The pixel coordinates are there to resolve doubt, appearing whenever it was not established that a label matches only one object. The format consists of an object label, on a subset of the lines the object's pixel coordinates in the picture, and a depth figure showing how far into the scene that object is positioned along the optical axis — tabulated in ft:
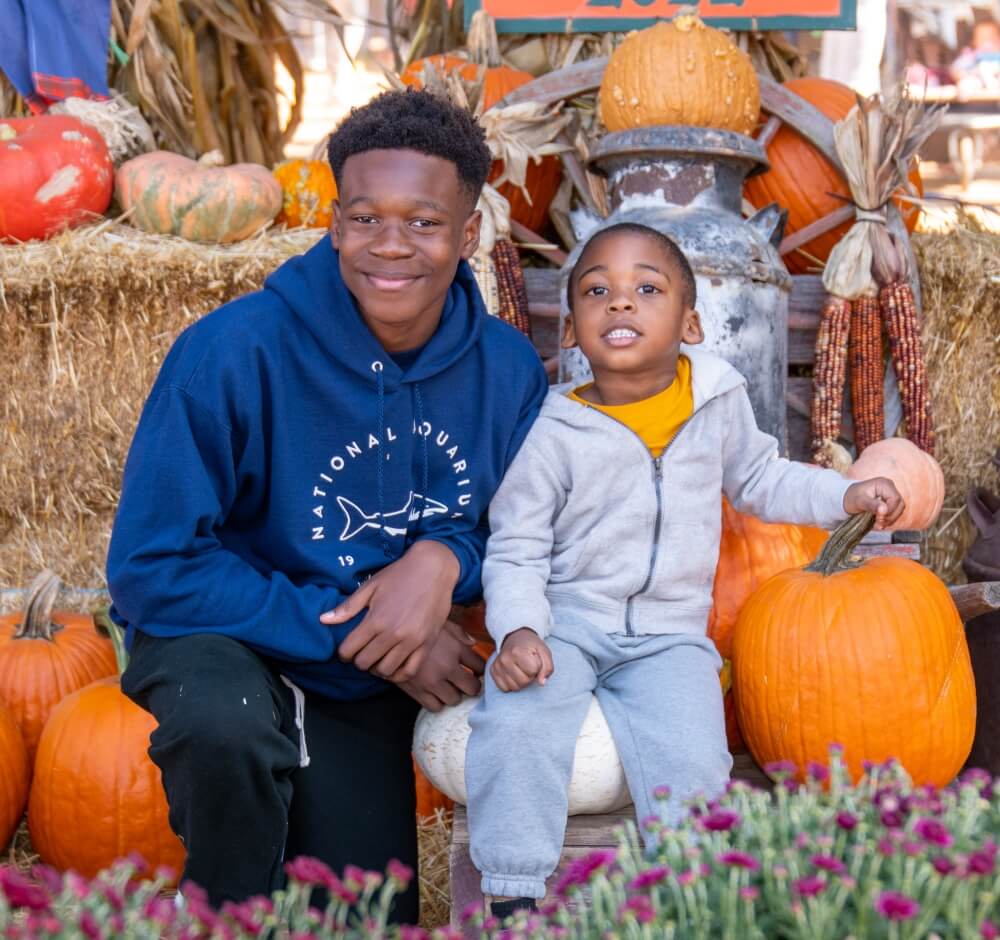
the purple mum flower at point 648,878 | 4.09
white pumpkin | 7.28
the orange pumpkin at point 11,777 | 9.32
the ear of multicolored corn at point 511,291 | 11.88
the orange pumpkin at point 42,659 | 10.18
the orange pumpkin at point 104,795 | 8.95
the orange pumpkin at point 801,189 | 13.41
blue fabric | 14.02
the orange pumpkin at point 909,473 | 9.78
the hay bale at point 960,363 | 12.62
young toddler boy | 7.13
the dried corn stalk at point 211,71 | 14.97
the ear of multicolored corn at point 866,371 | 11.79
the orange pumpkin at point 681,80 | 11.62
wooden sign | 14.07
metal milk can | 10.71
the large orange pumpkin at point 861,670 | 7.88
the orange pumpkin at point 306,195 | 13.60
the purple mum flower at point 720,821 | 4.25
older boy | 6.81
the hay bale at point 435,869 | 8.85
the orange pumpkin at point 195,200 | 12.84
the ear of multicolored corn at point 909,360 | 11.78
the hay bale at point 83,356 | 11.82
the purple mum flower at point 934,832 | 3.97
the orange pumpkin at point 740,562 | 9.16
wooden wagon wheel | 13.20
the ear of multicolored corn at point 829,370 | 11.71
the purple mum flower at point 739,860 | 3.98
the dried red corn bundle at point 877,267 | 11.80
